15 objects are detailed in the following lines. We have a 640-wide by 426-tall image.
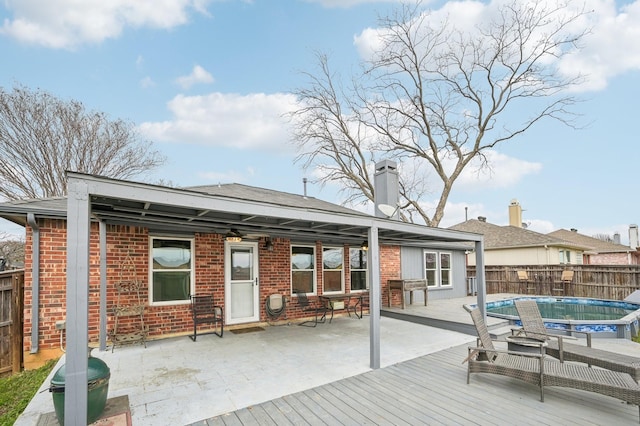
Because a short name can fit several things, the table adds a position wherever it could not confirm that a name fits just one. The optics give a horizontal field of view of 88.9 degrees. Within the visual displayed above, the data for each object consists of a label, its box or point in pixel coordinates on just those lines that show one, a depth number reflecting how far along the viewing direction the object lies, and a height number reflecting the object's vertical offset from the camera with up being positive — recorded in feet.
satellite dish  25.39 +2.00
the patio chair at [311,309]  26.45 -6.07
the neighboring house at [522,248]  58.18 -2.72
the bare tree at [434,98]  46.21 +22.03
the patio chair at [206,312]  21.83 -5.10
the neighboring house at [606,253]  79.92 -5.03
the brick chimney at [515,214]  73.87 +4.47
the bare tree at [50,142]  40.06 +13.49
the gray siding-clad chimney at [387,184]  29.86 +4.76
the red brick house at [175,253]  10.34 -0.92
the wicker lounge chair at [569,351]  12.03 -5.05
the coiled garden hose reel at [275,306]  25.88 -5.47
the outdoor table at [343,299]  27.62 -5.55
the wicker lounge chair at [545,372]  10.49 -5.12
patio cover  8.78 +0.70
